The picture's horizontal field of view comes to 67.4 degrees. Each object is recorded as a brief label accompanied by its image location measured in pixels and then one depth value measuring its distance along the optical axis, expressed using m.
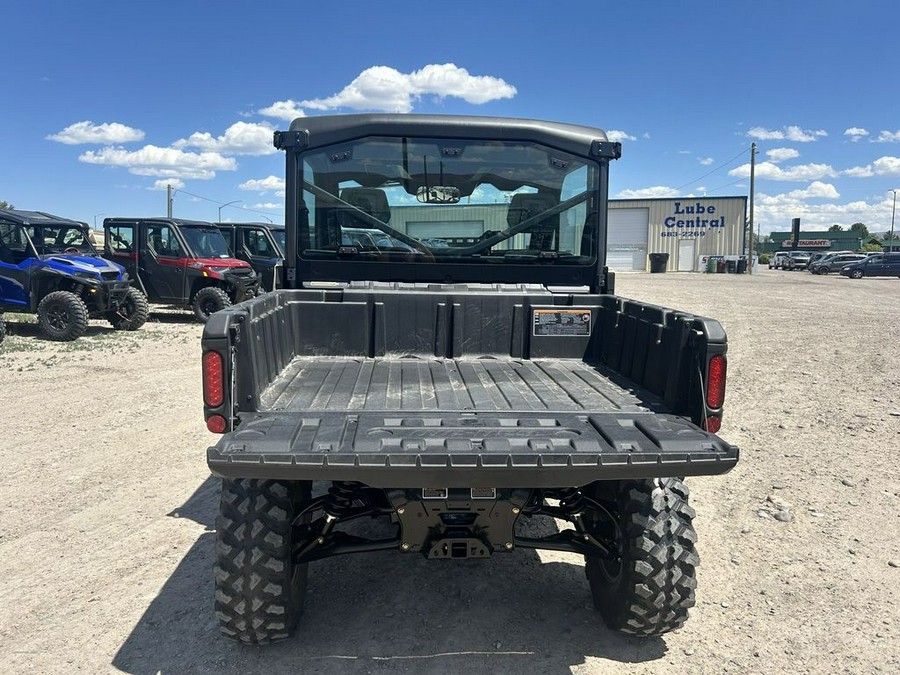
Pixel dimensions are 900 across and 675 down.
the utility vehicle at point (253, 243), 16.91
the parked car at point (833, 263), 44.19
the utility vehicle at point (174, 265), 14.55
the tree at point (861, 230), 92.38
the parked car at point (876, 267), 39.69
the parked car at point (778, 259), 55.40
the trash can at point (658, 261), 45.09
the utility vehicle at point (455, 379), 2.50
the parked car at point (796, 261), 52.94
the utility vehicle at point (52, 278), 11.59
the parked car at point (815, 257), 46.97
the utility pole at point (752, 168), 48.24
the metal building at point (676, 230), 48.22
